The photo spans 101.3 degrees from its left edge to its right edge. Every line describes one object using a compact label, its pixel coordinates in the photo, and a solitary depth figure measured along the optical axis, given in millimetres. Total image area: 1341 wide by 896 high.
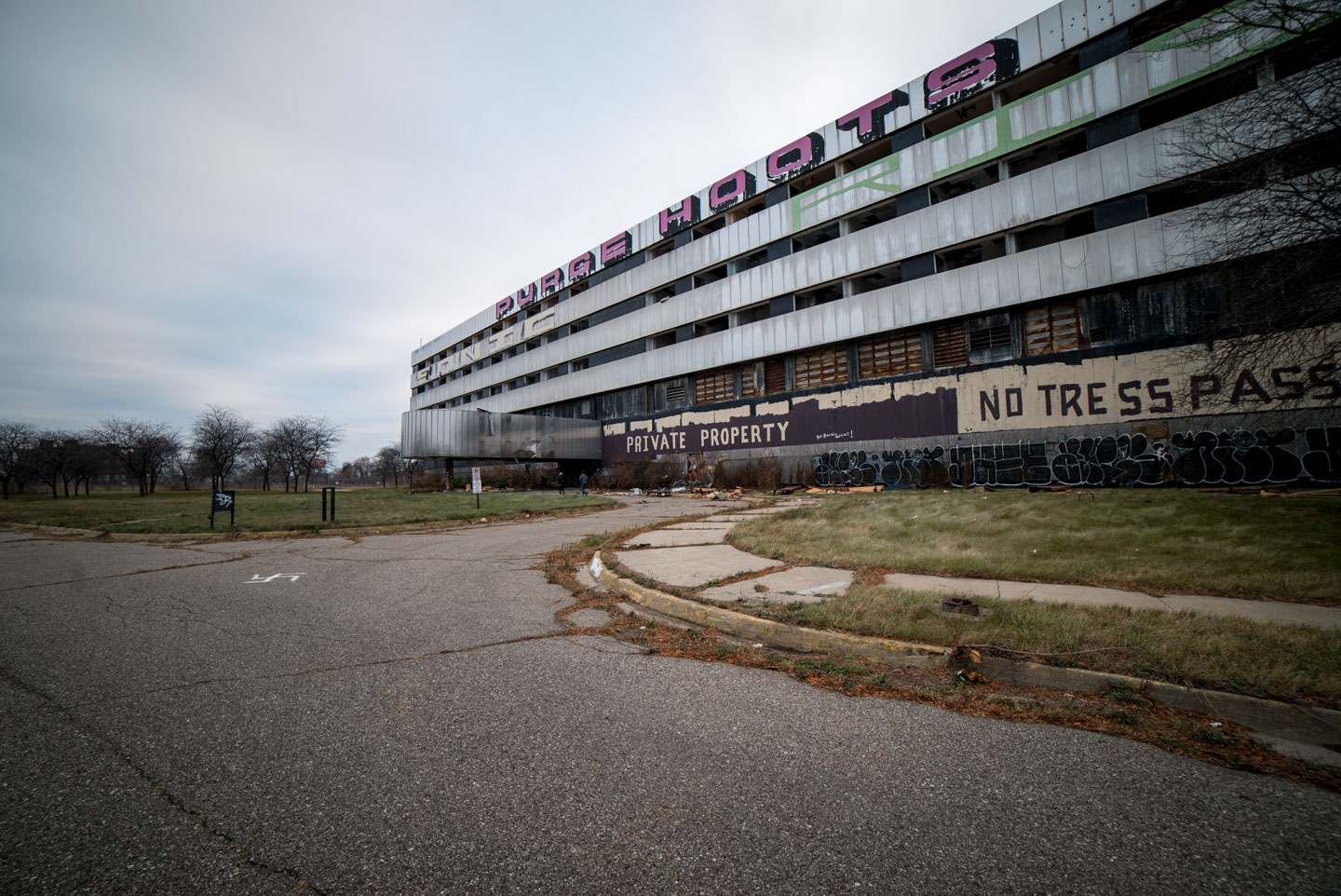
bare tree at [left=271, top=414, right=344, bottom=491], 60250
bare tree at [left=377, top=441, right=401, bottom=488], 90156
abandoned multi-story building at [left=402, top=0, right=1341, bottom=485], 16953
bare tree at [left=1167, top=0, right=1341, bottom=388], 7594
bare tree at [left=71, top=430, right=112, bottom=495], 52594
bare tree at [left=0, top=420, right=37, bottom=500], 49906
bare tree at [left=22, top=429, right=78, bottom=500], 50719
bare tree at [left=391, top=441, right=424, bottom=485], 63162
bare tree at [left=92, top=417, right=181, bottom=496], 48750
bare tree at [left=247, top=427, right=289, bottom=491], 59656
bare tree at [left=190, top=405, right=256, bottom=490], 51594
